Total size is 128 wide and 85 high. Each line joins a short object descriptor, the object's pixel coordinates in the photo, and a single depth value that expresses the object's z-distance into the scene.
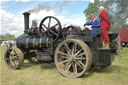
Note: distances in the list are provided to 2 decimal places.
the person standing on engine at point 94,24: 3.70
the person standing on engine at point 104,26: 3.53
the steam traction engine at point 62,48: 3.56
